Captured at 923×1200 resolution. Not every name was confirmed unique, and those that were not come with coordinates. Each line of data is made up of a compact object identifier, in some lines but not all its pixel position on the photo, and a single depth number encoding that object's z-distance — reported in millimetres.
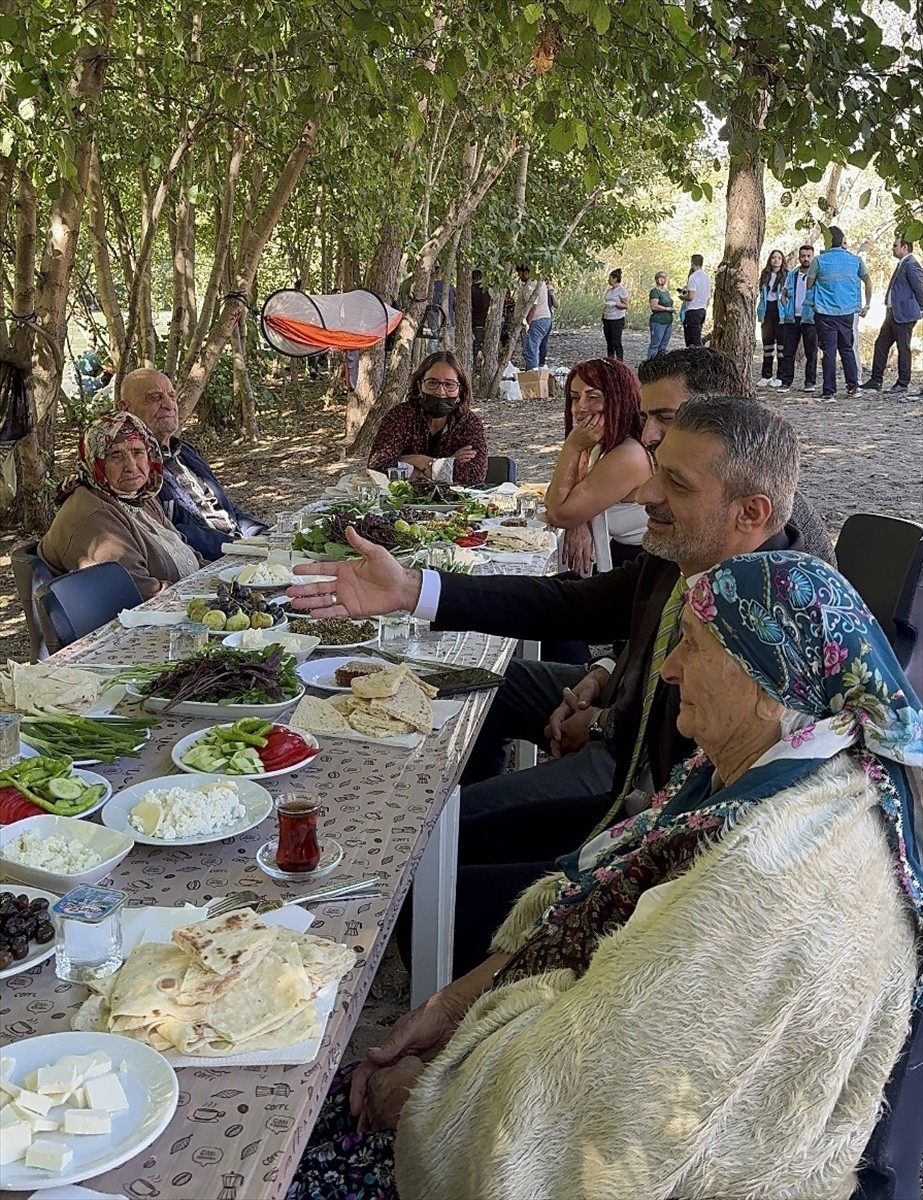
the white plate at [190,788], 2008
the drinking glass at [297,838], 1929
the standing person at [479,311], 20277
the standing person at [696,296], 18422
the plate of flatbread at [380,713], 2611
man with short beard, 2504
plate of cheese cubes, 1212
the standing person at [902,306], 14570
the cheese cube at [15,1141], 1219
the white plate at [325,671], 2947
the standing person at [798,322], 16188
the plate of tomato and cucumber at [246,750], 2303
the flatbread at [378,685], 2697
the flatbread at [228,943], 1523
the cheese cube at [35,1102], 1273
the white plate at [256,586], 4055
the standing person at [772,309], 17109
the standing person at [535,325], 18859
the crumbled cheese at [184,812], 2031
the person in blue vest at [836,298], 14898
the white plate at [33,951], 1585
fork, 1783
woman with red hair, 4953
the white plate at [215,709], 2658
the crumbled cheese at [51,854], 1822
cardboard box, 18266
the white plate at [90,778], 2115
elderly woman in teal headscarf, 1435
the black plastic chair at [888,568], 3492
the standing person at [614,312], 19344
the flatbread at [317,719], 2615
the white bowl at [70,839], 1806
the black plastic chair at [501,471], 7246
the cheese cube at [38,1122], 1257
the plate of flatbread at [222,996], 1449
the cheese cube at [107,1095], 1292
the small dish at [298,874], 1914
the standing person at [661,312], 19219
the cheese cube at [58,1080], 1295
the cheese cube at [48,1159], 1207
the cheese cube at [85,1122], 1259
